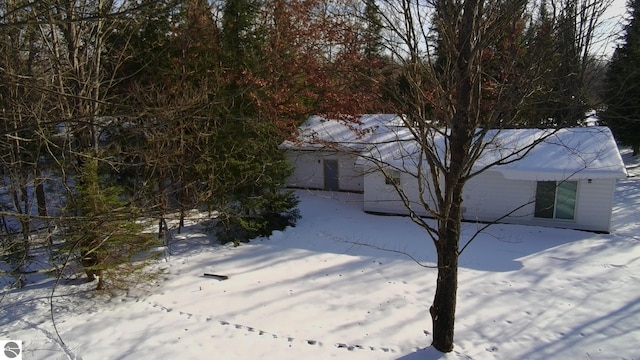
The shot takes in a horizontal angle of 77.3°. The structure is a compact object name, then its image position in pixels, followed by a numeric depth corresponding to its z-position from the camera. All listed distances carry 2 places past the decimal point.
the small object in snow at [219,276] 10.09
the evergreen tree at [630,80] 18.33
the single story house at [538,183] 12.72
